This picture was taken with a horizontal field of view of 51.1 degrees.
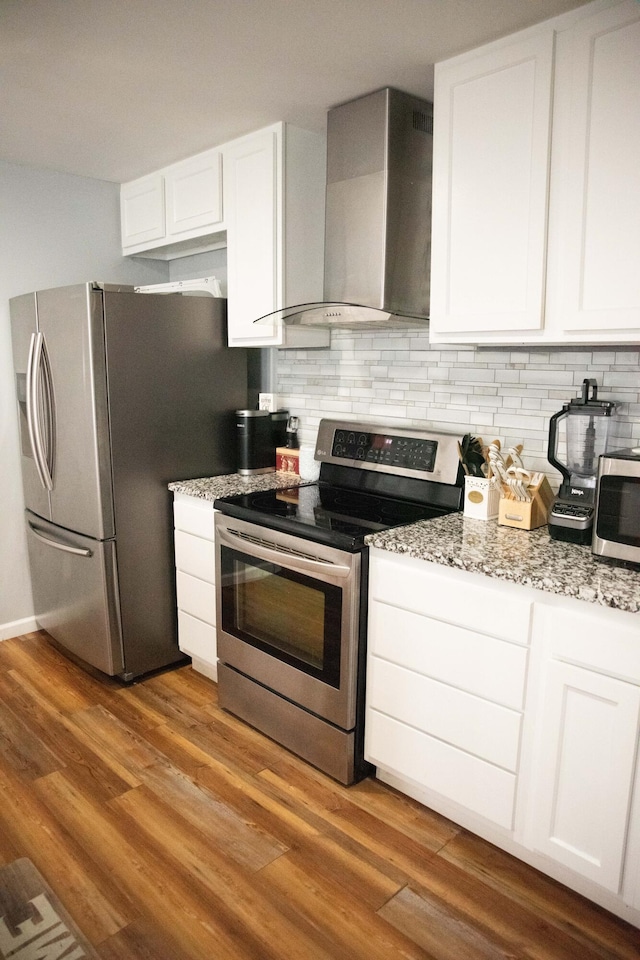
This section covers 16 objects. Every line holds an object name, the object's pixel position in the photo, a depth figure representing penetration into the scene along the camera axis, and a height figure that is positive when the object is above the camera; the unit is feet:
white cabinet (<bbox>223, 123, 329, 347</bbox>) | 8.91 +1.76
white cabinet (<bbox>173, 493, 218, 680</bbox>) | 9.28 -3.15
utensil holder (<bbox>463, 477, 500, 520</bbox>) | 7.38 -1.53
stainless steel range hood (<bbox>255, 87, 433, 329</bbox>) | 7.68 +1.70
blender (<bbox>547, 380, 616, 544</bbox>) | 6.51 -1.06
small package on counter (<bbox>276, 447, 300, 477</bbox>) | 10.35 -1.60
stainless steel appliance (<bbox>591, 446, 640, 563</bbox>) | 5.75 -1.27
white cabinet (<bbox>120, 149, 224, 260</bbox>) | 9.82 +2.28
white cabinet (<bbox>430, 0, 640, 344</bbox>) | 5.80 +1.61
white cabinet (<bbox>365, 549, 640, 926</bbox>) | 5.37 -3.18
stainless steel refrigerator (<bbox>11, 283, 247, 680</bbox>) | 9.05 -1.16
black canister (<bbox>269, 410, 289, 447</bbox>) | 10.53 -1.09
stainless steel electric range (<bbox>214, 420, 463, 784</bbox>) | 7.19 -2.54
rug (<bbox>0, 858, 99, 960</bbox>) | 5.46 -4.78
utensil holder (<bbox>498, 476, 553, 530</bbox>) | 7.04 -1.58
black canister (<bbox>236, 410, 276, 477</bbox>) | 10.20 -1.30
